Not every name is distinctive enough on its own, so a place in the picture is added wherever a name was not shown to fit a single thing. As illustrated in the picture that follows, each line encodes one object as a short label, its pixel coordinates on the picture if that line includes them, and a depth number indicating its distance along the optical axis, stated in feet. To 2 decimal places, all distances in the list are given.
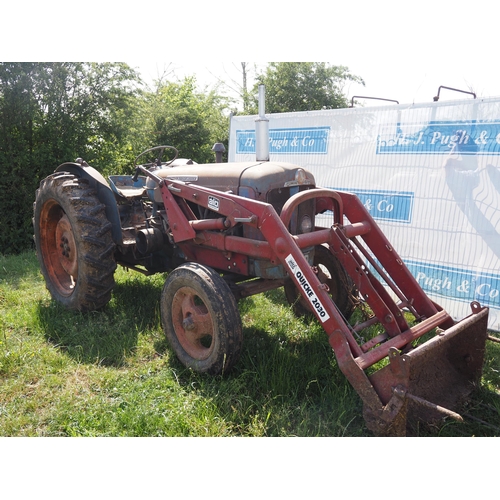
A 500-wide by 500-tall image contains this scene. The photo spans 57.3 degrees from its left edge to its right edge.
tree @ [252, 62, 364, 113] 49.73
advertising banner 14.44
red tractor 9.12
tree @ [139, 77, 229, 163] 38.22
